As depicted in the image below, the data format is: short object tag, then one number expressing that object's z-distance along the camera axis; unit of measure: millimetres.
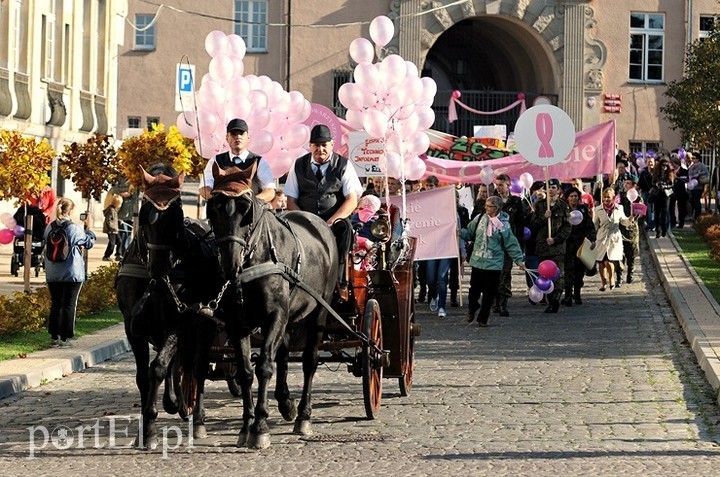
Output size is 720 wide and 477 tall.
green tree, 34388
